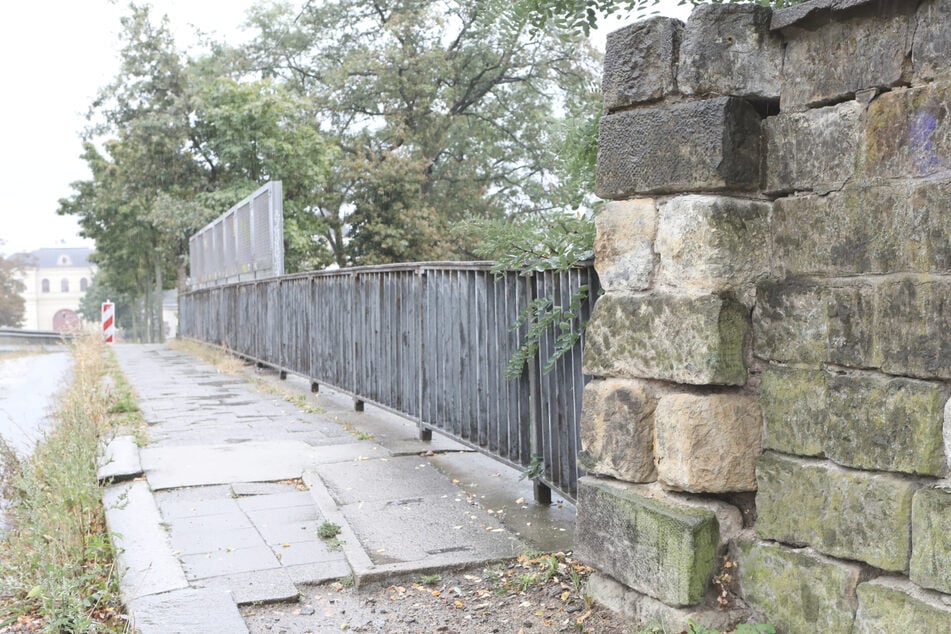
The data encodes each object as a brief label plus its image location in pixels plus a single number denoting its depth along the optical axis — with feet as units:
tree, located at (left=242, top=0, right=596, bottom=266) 109.60
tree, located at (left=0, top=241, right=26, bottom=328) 238.68
